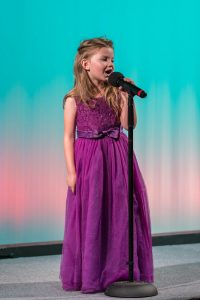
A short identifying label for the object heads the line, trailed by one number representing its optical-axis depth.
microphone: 4.39
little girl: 5.00
